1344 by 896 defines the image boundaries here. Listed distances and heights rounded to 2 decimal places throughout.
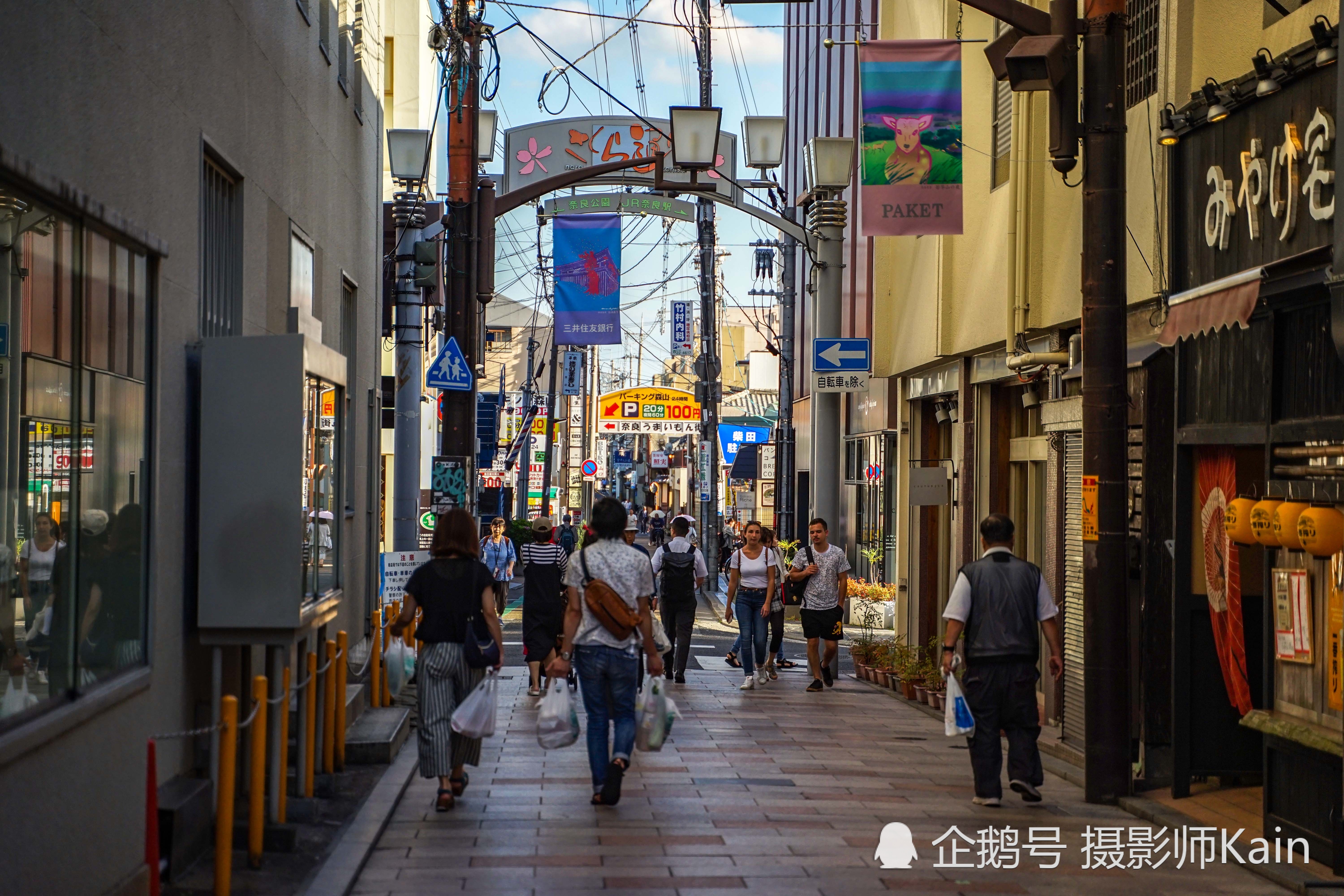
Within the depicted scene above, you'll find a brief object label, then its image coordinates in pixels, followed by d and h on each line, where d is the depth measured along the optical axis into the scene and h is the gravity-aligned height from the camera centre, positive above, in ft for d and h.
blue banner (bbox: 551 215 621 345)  86.02 +11.09
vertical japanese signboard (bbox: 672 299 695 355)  192.95 +18.69
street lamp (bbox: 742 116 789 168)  66.39 +14.79
